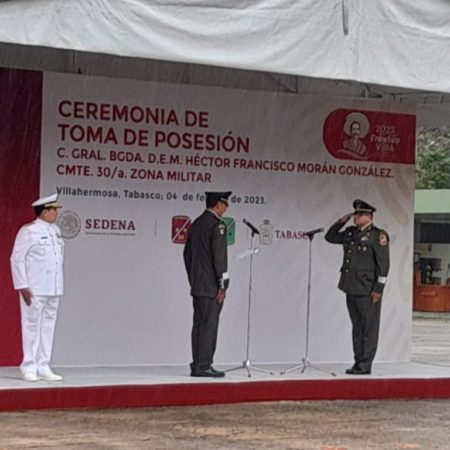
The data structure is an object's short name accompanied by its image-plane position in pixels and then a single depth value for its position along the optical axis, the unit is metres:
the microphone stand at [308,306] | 14.47
